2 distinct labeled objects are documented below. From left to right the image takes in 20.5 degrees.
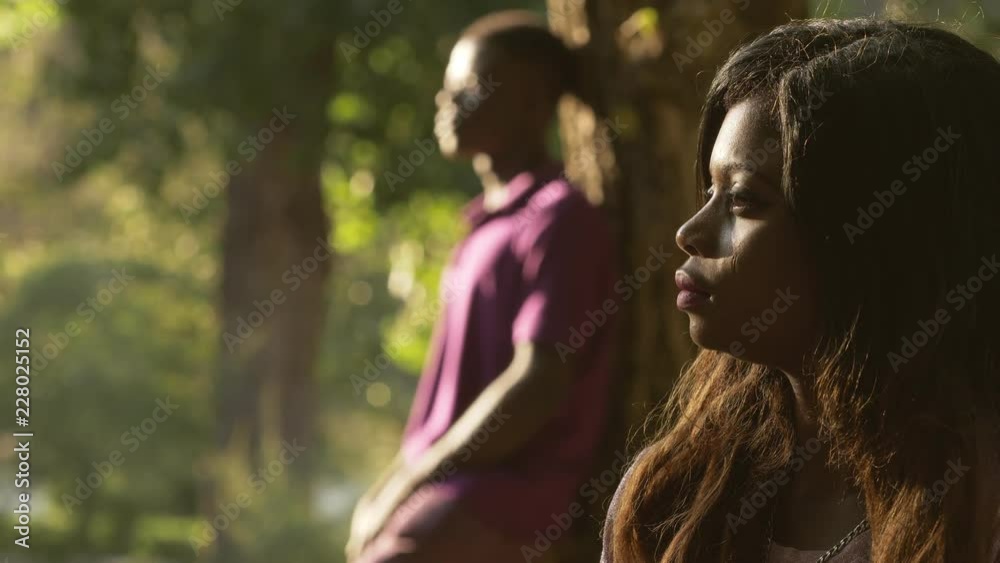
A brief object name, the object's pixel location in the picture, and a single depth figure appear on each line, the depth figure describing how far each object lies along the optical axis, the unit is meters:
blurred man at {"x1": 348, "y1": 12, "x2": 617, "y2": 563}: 7.08
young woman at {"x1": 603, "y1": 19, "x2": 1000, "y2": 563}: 3.34
